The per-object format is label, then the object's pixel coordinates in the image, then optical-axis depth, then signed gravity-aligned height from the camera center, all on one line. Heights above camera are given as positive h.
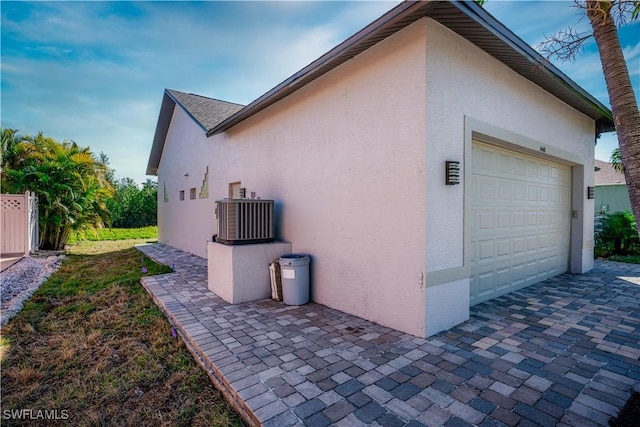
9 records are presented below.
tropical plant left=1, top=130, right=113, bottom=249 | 9.84 +0.83
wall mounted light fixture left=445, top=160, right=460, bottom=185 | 3.59 +0.39
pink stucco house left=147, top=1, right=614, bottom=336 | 3.50 +0.66
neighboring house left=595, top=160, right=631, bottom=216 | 15.07 +0.35
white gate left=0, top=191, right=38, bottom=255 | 8.88 -0.54
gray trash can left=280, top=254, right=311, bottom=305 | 4.81 -1.21
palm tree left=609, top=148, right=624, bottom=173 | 12.05 +1.87
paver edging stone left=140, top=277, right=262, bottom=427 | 2.16 -1.57
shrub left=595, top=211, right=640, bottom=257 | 9.59 -1.07
